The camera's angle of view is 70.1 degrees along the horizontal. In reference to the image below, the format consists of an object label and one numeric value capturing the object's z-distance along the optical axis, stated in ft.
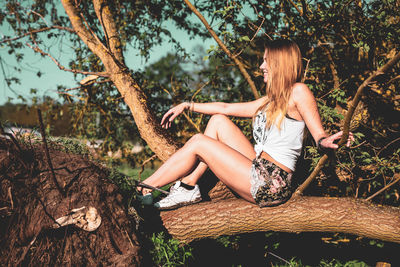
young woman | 7.96
